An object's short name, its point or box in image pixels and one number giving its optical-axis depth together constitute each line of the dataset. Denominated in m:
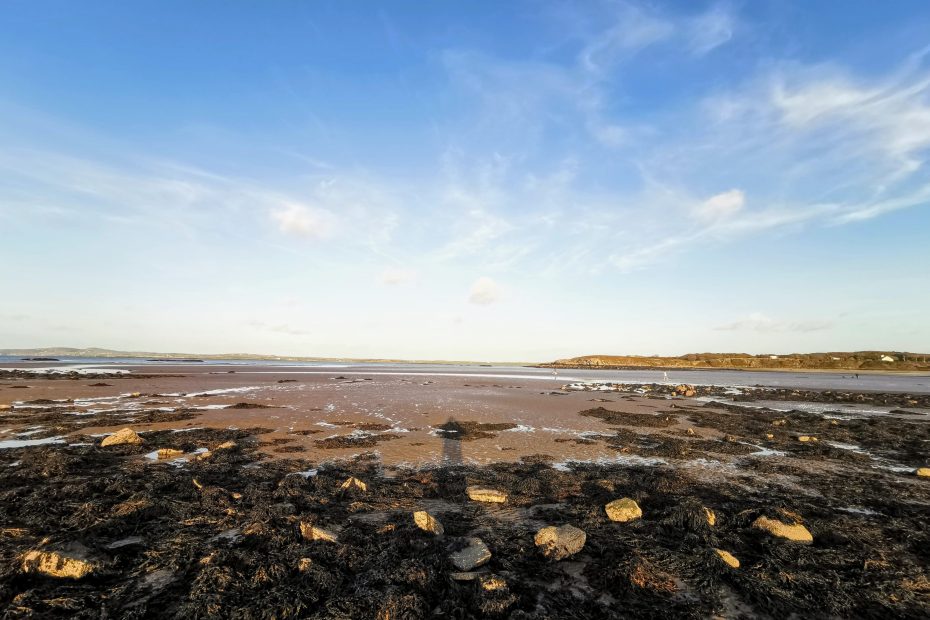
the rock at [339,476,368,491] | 7.27
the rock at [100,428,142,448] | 10.16
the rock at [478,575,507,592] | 4.12
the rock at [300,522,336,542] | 5.19
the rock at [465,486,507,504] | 6.97
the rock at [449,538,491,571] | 4.66
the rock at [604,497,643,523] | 6.17
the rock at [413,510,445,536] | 5.56
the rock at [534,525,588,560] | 4.95
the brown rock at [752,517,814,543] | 5.46
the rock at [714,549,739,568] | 4.82
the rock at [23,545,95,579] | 4.03
